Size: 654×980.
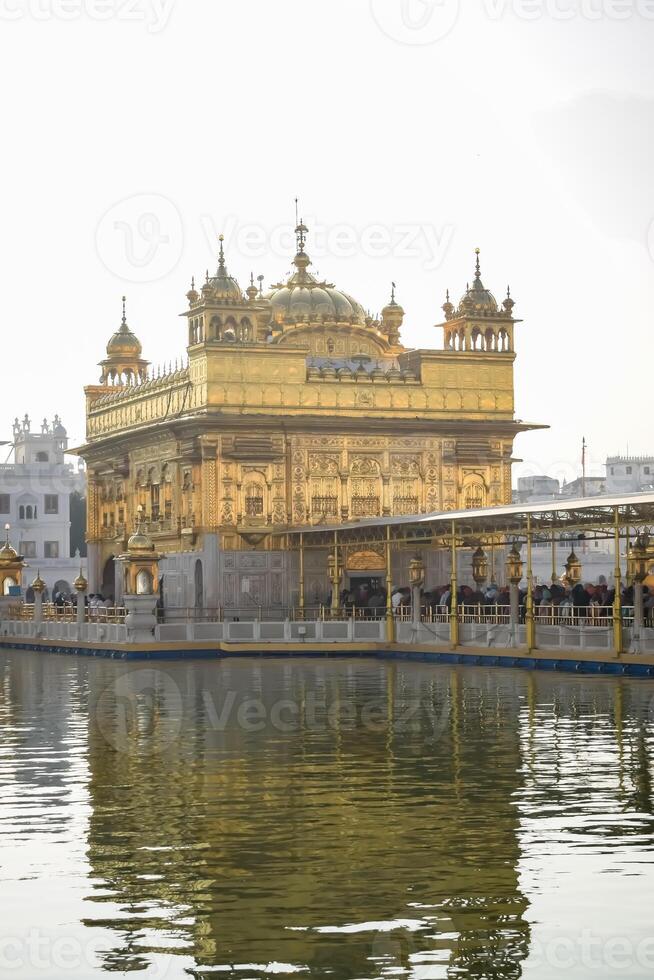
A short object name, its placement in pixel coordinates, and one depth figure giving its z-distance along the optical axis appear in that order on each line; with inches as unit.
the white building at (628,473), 4916.3
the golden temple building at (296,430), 1911.9
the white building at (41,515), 3905.0
